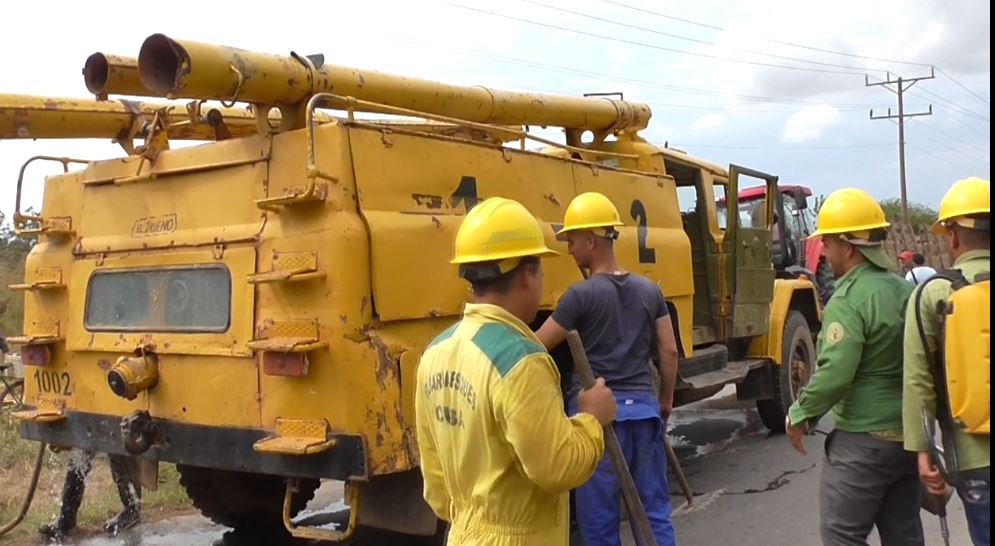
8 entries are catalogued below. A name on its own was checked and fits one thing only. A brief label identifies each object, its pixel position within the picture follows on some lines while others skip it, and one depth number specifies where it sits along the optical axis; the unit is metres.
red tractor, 9.52
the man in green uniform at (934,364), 3.08
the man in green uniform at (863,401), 3.56
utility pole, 39.19
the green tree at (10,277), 14.80
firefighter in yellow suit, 2.38
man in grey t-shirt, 4.31
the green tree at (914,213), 40.98
